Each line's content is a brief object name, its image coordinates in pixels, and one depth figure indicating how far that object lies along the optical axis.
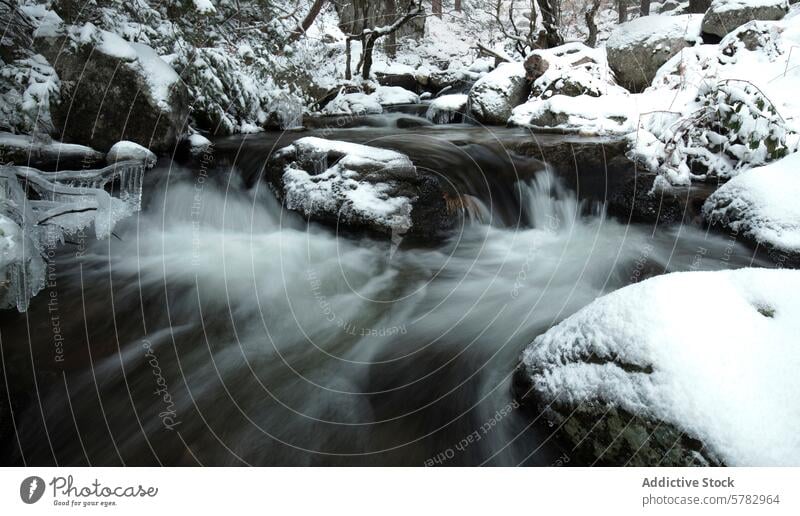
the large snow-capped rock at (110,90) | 3.42
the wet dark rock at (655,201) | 3.64
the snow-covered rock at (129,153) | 3.59
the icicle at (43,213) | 1.96
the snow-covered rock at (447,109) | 7.64
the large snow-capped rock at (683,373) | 1.27
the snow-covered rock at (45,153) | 2.94
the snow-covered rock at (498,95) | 6.97
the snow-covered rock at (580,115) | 5.29
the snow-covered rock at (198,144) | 4.49
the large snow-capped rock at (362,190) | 3.37
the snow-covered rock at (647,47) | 6.91
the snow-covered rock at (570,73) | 6.56
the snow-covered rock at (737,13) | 6.56
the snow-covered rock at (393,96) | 10.10
